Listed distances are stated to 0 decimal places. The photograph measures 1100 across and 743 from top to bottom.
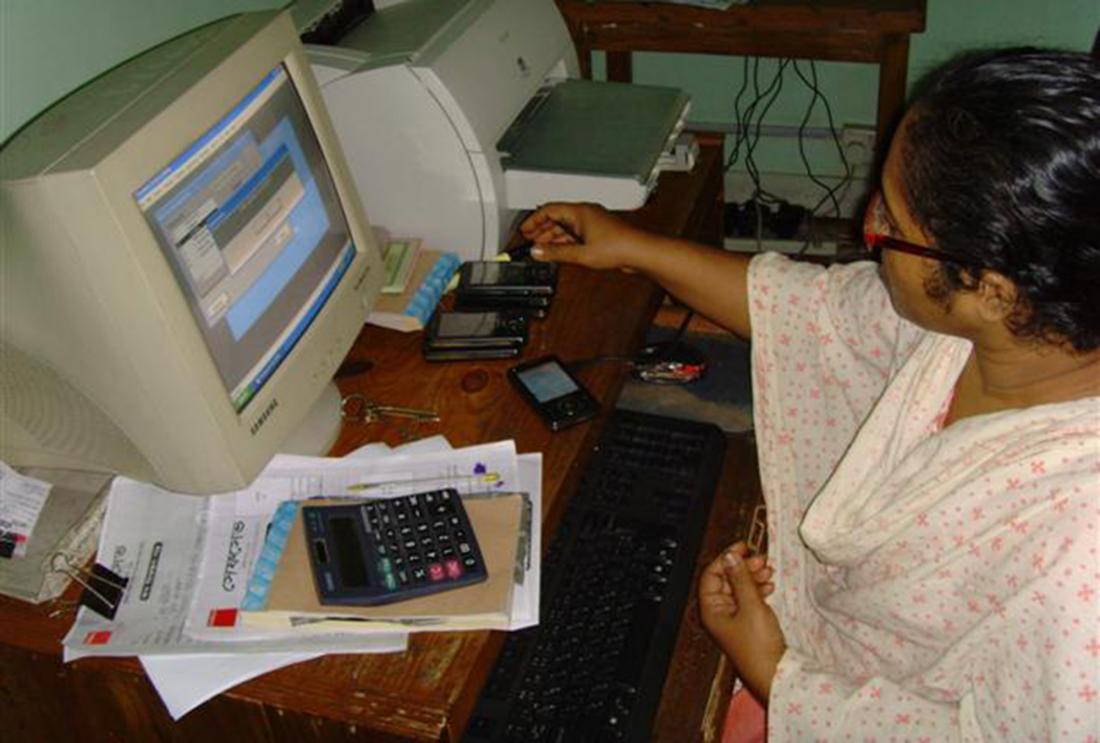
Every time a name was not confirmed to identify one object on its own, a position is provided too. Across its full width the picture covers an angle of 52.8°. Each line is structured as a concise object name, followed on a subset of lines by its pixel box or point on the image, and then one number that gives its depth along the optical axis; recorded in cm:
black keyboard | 105
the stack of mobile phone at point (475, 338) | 129
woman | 82
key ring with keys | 122
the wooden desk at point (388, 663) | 93
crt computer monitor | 86
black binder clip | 100
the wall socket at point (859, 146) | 262
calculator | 97
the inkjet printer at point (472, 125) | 135
